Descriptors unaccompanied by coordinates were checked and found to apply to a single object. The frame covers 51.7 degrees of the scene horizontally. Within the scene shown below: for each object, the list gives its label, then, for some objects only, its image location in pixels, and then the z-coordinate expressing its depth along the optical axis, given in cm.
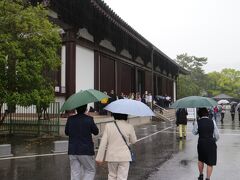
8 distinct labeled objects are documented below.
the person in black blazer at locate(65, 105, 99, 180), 398
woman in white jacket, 379
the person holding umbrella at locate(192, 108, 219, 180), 495
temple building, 1176
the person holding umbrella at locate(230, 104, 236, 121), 2125
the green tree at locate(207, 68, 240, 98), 5845
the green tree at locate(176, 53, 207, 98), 5486
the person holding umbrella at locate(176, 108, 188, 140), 1093
